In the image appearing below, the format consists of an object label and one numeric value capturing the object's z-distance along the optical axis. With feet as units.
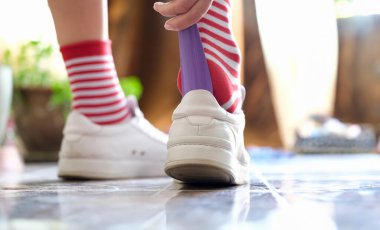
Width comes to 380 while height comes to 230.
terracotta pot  7.31
